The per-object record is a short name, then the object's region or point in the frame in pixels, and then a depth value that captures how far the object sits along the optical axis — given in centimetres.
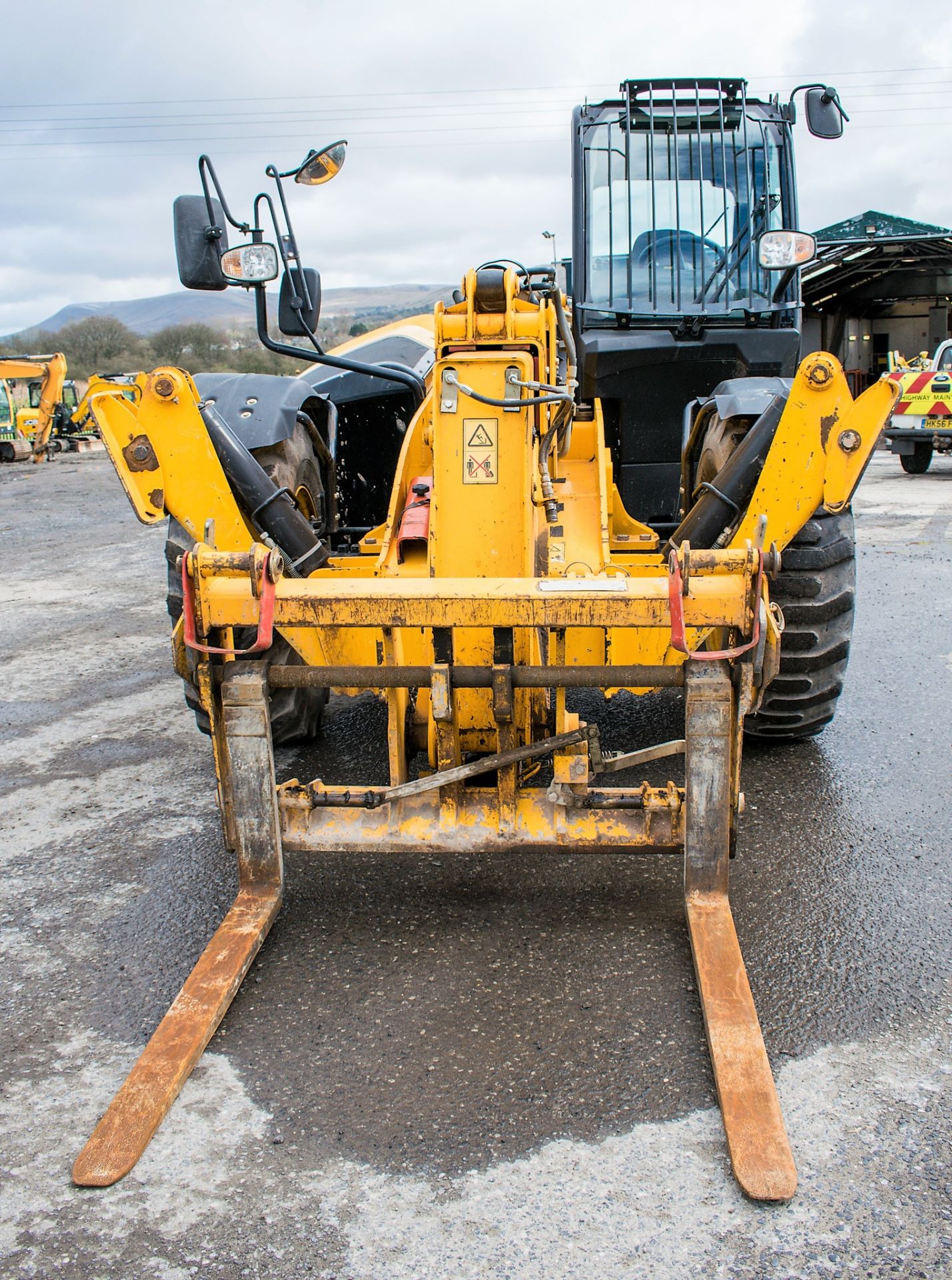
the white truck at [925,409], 1593
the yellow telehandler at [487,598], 302
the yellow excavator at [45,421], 2281
